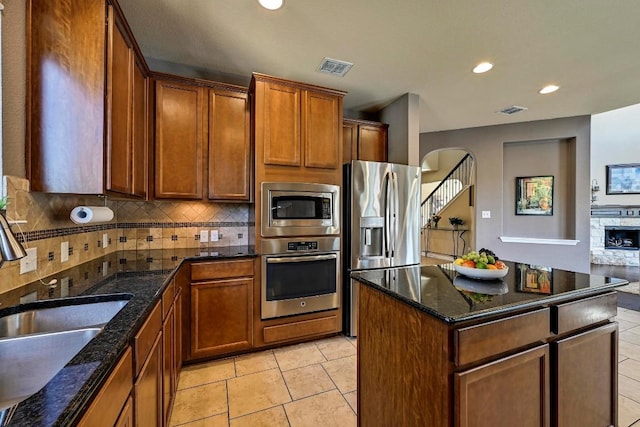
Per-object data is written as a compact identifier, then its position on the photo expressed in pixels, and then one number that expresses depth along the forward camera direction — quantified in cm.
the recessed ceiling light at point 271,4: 193
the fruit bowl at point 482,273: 150
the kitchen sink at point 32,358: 91
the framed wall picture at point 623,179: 656
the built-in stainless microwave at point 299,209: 256
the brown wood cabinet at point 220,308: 233
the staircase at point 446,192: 714
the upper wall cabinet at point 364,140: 345
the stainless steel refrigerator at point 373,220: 288
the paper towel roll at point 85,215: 175
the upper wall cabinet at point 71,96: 144
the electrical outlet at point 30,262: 139
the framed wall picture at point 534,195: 473
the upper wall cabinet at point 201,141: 252
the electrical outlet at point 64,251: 173
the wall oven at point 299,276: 255
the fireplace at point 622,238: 675
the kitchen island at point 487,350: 108
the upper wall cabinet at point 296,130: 258
